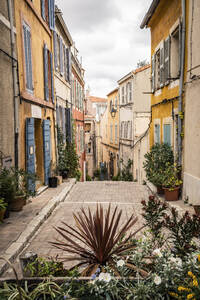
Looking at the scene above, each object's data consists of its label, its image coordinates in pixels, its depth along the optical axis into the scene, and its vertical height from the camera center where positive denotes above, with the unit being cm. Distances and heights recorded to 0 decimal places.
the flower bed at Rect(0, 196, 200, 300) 248 -140
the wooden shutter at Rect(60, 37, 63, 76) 1348 +330
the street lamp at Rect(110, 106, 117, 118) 2606 +152
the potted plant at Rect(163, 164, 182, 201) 816 -160
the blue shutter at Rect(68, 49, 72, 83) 1511 +314
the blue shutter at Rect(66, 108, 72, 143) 1427 +22
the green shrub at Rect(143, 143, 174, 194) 890 -113
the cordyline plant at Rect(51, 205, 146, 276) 313 -134
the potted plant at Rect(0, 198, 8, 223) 546 -158
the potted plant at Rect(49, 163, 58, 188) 1047 -192
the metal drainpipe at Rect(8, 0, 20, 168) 699 +120
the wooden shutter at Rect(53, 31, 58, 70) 1189 +348
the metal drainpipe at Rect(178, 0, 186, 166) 780 +111
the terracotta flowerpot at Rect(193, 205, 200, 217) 595 -168
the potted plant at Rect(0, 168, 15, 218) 609 -122
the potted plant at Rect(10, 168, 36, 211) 652 -151
